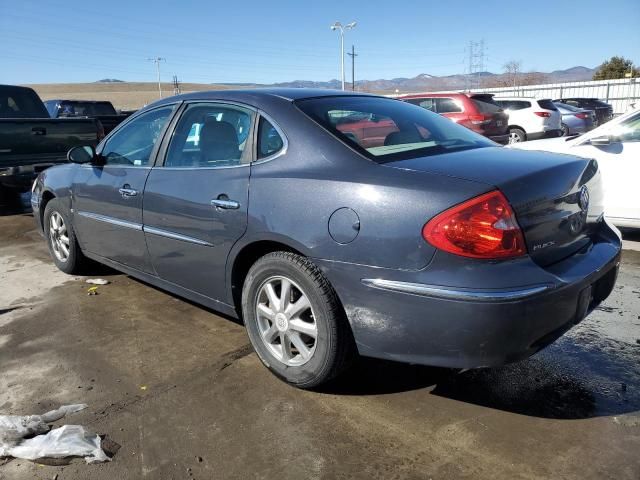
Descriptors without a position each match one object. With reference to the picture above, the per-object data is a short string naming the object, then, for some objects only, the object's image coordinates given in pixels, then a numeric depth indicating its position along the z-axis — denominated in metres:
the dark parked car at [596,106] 22.62
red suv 13.30
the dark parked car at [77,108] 14.98
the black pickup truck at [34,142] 7.64
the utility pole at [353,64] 62.14
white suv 16.11
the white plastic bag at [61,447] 2.48
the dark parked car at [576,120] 18.69
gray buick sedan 2.35
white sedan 5.75
